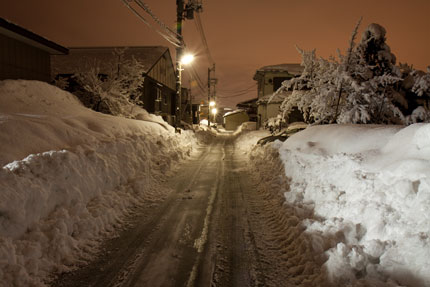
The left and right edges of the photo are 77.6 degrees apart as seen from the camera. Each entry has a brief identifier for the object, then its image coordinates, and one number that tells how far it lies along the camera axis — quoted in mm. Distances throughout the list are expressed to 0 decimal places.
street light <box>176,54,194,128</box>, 18703
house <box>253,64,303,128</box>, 34719
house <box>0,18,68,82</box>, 12875
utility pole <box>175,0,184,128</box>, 18344
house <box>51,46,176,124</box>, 24625
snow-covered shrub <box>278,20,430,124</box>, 12805
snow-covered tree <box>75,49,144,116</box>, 16578
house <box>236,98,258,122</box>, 51384
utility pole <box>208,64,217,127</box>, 45031
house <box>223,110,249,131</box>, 60634
